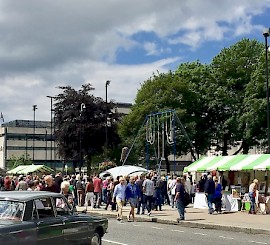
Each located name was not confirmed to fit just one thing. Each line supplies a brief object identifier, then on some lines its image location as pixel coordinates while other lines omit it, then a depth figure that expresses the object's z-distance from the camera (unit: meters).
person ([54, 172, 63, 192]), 24.96
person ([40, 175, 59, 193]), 17.58
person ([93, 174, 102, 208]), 29.27
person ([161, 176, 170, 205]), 29.42
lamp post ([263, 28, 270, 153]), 32.25
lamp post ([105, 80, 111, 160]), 57.25
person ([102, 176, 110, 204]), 30.29
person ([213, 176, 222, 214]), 25.14
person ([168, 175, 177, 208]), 27.78
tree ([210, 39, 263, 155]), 54.16
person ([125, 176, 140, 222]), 22.36
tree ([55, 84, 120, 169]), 64.75
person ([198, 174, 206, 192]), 29.42
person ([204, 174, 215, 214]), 24.97
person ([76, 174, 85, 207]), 30.86
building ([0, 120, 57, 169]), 117.62
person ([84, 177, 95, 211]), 28.78
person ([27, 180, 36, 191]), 21.57
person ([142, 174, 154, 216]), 24.53
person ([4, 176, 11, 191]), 32.11
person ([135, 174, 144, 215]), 25.27
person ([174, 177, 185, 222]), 21.58
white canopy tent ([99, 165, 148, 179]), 39.79
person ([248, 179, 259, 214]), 25.00
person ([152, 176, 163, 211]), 27.04
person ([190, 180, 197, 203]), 32.67
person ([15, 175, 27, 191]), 26.61
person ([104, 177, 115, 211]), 28.55
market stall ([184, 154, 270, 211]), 26.67
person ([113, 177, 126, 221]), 22.11
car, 9.39
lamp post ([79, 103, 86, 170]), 60.89
